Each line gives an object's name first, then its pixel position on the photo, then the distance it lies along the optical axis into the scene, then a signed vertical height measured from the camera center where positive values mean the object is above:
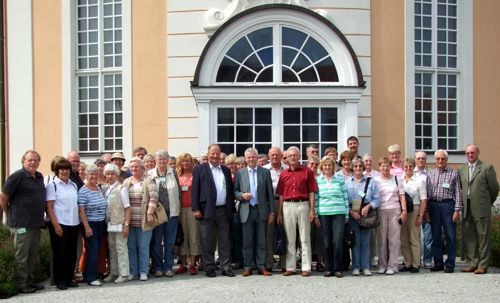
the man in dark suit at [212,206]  8.06 -0.83
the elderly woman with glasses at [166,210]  8.10 -0.90
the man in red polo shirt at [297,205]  7.96 -0.82
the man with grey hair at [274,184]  8.34 -0.56
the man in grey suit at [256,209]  8.11 -0.89
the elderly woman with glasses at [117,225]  7.77 -1.06
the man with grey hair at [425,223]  8.54 -1.20
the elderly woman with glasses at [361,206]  8.09 -0.84
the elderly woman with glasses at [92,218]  7.59 -0.94
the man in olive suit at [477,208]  8.18 -0.89
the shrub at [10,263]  6.86 -1.49
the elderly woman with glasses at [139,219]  7.92 -1.00
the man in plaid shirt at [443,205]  8.38 -0.87
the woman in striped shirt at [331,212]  7.91 -0.91
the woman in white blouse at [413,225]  8.32 -1.16
